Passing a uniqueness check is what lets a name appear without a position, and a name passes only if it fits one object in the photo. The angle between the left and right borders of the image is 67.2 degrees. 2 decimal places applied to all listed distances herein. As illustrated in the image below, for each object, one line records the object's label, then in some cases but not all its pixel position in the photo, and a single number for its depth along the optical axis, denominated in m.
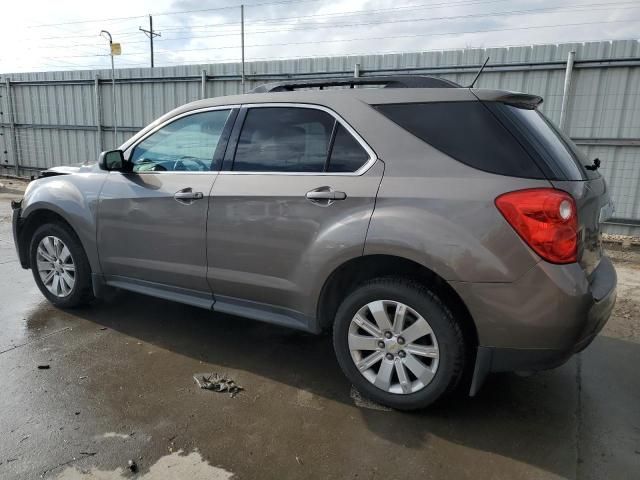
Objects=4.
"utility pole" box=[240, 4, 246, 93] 9.77
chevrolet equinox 2.37
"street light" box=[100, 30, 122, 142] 11.41
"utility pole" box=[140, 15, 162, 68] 33.12
